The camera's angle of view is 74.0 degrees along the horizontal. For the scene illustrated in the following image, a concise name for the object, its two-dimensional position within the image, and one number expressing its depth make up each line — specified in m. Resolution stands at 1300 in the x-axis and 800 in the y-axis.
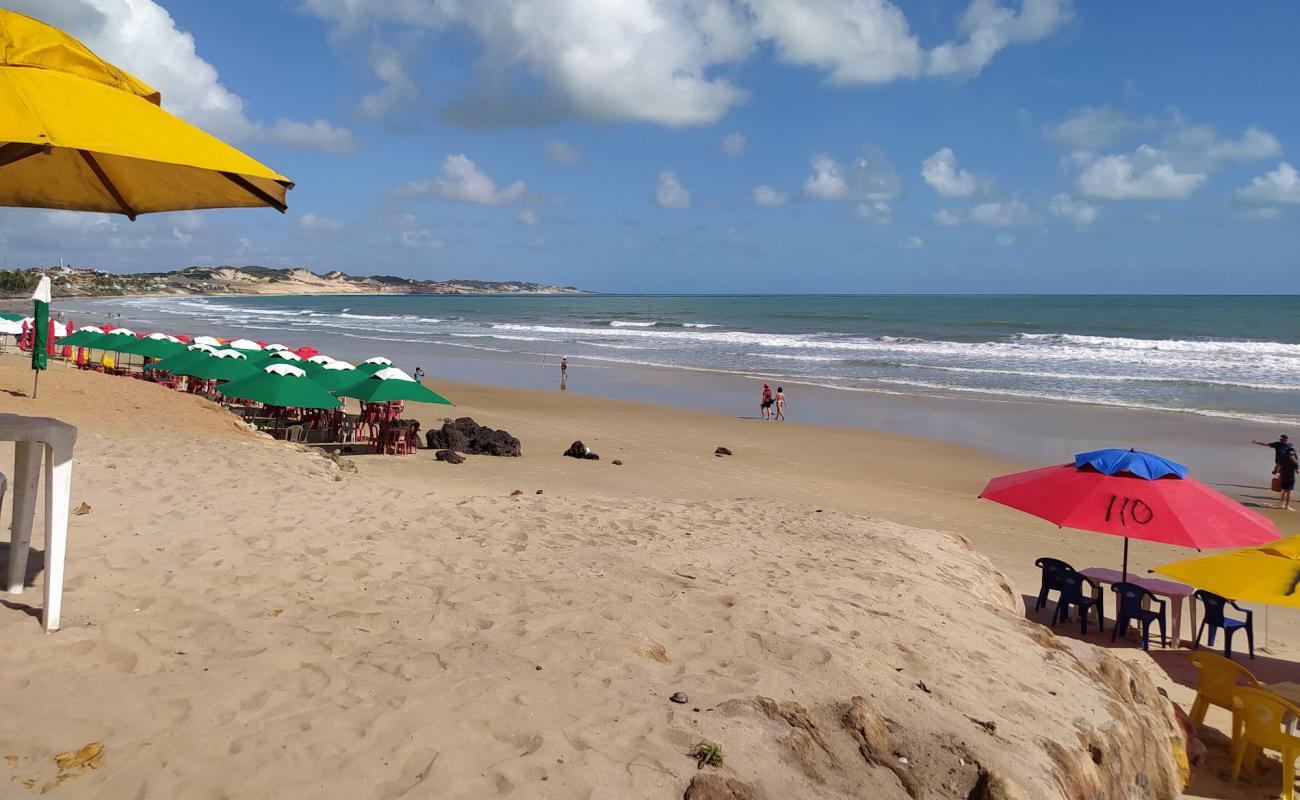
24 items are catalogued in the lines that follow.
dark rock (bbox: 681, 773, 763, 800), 3.03
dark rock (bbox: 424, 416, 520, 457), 15.70
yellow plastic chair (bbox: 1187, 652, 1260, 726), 5.61
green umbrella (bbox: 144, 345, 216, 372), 17.61
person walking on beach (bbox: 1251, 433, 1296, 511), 14.06
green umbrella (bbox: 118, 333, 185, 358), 20.89
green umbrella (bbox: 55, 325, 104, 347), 23.30
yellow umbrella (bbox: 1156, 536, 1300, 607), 5.51
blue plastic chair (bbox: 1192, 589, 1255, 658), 7.38
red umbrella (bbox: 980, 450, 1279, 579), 6.50
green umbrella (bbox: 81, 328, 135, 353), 22.38
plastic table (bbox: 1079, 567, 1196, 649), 7.66
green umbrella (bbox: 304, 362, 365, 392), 16.52
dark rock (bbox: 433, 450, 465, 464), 14.73
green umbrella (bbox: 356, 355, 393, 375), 16.05
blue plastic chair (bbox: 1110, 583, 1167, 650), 7.63
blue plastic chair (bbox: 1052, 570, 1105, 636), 7.84
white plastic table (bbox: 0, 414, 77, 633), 3.57
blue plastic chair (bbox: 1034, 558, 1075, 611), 8.07
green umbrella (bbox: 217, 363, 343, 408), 13.91
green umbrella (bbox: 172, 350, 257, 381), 16.55
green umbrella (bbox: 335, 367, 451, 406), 14.60
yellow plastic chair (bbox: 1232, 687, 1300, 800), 5.02
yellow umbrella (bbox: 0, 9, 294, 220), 2.61
